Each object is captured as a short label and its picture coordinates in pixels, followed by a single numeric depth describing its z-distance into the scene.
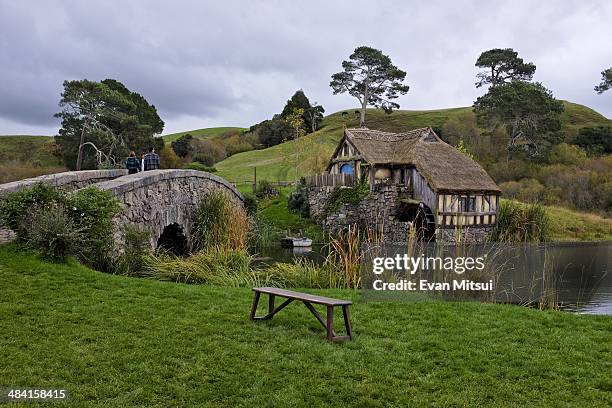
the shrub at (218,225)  15.26
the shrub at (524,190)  36.50
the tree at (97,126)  35.28
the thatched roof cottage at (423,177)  25.53
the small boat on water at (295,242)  23.27
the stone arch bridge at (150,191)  11.22
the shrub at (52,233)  8.70
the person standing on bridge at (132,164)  16.56
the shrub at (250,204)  21.89
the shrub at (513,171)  41.77
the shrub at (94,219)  9.40
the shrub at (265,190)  35.69
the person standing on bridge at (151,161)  16.91
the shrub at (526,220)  25.17
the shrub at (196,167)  36.64
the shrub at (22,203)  8.98
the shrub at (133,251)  10.51
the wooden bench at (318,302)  6.01
